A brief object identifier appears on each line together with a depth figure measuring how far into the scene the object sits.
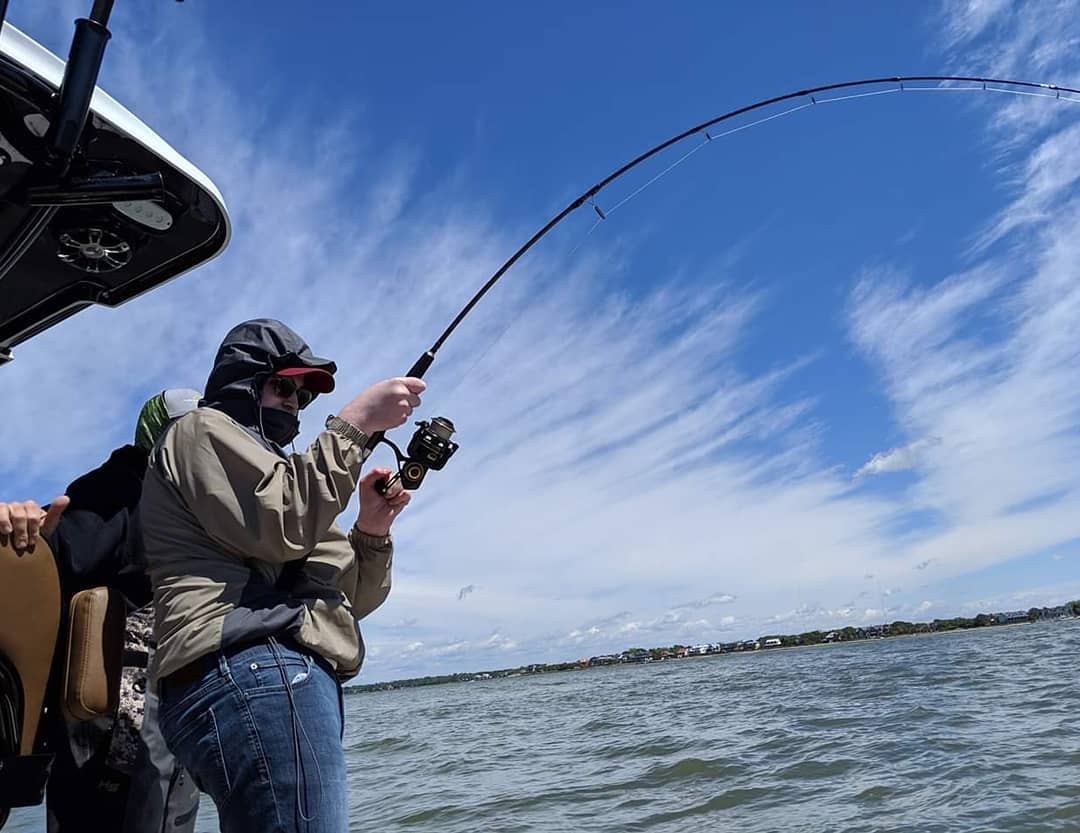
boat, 1.76
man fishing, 1.60
